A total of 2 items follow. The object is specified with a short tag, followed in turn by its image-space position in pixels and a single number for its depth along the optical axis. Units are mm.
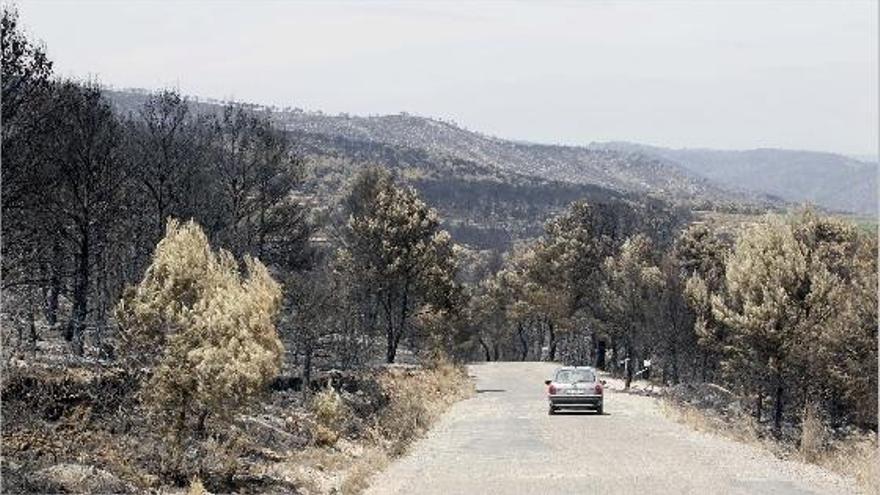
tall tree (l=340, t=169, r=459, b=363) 56188
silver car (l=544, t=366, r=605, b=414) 37062
